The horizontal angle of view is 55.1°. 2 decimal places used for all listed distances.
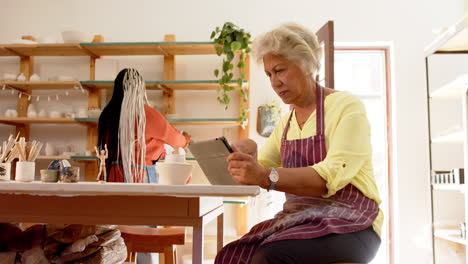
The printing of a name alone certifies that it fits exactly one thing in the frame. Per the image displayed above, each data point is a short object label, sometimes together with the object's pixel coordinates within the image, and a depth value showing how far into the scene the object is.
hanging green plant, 3.62
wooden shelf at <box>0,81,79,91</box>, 4.04
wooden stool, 2.36
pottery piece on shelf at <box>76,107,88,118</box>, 3.97
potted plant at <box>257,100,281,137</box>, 4.03
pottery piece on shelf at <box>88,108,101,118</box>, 3.96
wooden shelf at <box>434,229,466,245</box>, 3.33
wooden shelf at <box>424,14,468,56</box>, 3.30
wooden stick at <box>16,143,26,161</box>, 1.54
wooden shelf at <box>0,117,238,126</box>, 3.88
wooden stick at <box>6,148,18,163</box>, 1.63
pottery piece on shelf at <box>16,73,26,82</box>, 4.12
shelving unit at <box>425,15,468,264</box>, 3.44
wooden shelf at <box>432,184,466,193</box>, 3.29
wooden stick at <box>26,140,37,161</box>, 1.59
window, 4.28
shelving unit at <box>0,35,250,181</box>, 3.93
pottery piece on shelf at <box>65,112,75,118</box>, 4.00
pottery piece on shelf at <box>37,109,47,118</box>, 4.04
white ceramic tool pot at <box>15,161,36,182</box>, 1.50
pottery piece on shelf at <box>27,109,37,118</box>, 4.04
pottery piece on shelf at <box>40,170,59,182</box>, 1.44
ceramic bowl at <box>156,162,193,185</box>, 1.34
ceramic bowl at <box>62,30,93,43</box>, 4.04
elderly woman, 1.23
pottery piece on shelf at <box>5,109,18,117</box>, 4.08
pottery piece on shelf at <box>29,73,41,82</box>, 4.07
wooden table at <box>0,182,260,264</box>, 1.11
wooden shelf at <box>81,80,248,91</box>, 3.88
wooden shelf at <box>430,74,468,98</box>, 3.24
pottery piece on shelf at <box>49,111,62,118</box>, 4.02
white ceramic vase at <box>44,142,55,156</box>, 4.04
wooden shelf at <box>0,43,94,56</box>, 4.05
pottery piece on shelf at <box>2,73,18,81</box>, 4.09
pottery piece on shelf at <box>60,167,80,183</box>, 1.44
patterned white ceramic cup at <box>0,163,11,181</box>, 1.58
